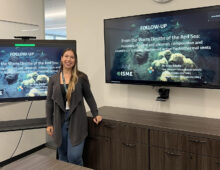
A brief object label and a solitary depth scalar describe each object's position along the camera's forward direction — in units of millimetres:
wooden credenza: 1843
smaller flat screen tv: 2469
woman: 2191
